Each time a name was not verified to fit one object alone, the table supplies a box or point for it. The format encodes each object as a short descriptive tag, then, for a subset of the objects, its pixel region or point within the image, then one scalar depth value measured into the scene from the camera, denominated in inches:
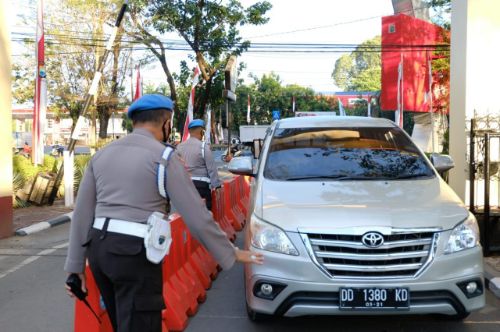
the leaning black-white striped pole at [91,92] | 456.4
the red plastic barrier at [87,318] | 141.9
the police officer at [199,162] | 271.1
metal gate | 257.8
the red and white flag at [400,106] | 650.9
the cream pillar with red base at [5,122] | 320.8
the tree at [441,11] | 964.0
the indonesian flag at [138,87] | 624.7
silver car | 141.6
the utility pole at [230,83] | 428.0
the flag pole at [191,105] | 498.0
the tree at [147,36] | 888.3
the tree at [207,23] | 818.8
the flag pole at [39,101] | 567.5
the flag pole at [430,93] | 757.3
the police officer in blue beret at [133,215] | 98.6
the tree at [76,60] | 1082.7
